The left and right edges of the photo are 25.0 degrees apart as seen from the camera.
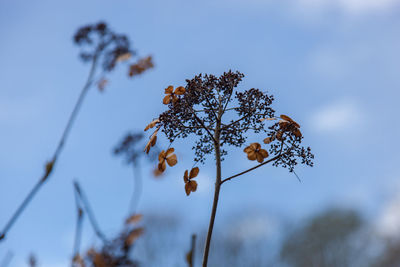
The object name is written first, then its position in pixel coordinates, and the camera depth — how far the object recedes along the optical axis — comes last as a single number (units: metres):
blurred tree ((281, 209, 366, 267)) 18.32
